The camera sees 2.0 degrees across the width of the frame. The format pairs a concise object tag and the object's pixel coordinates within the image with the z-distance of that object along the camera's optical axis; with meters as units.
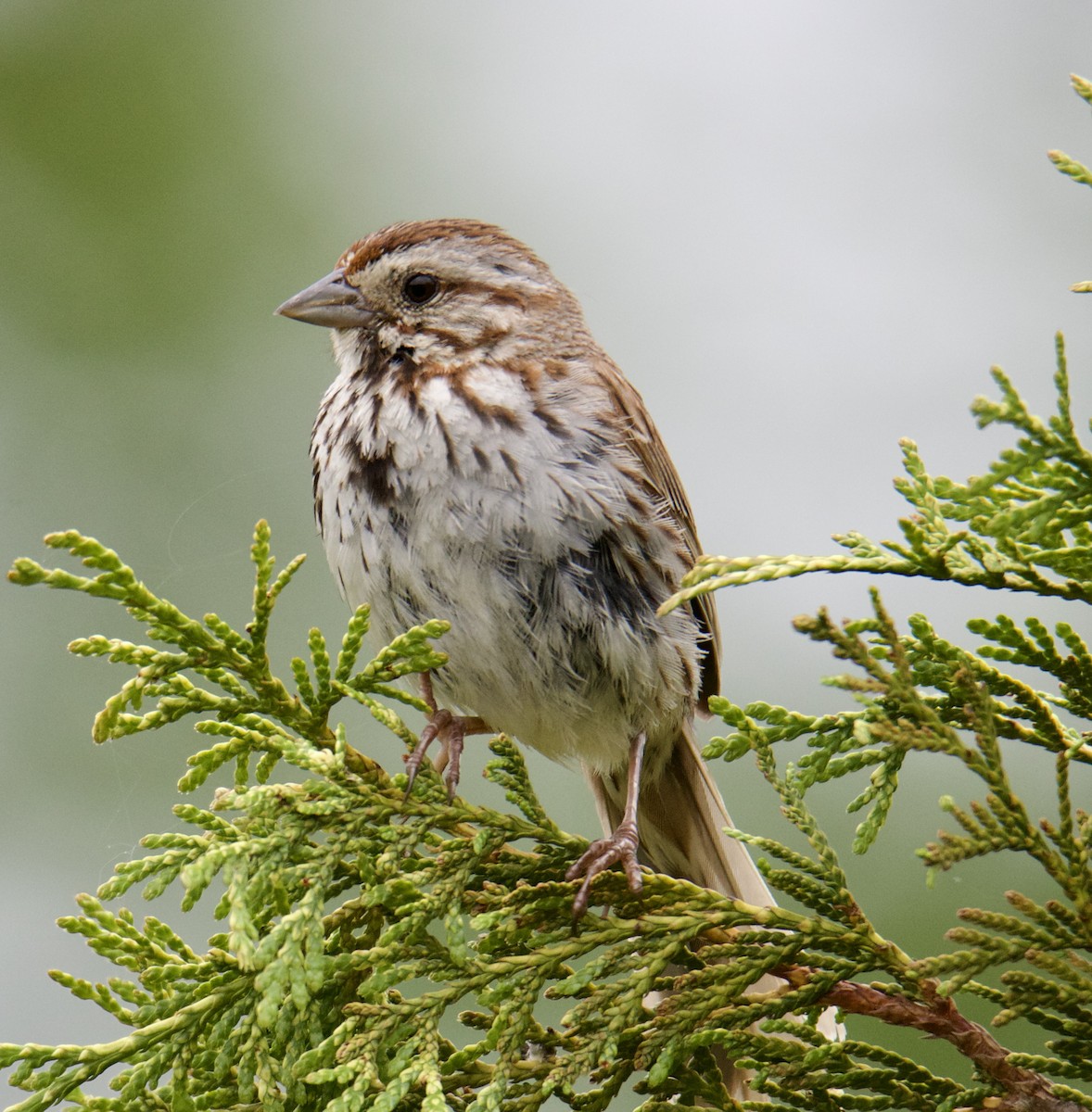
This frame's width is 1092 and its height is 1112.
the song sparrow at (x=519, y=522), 3.98
